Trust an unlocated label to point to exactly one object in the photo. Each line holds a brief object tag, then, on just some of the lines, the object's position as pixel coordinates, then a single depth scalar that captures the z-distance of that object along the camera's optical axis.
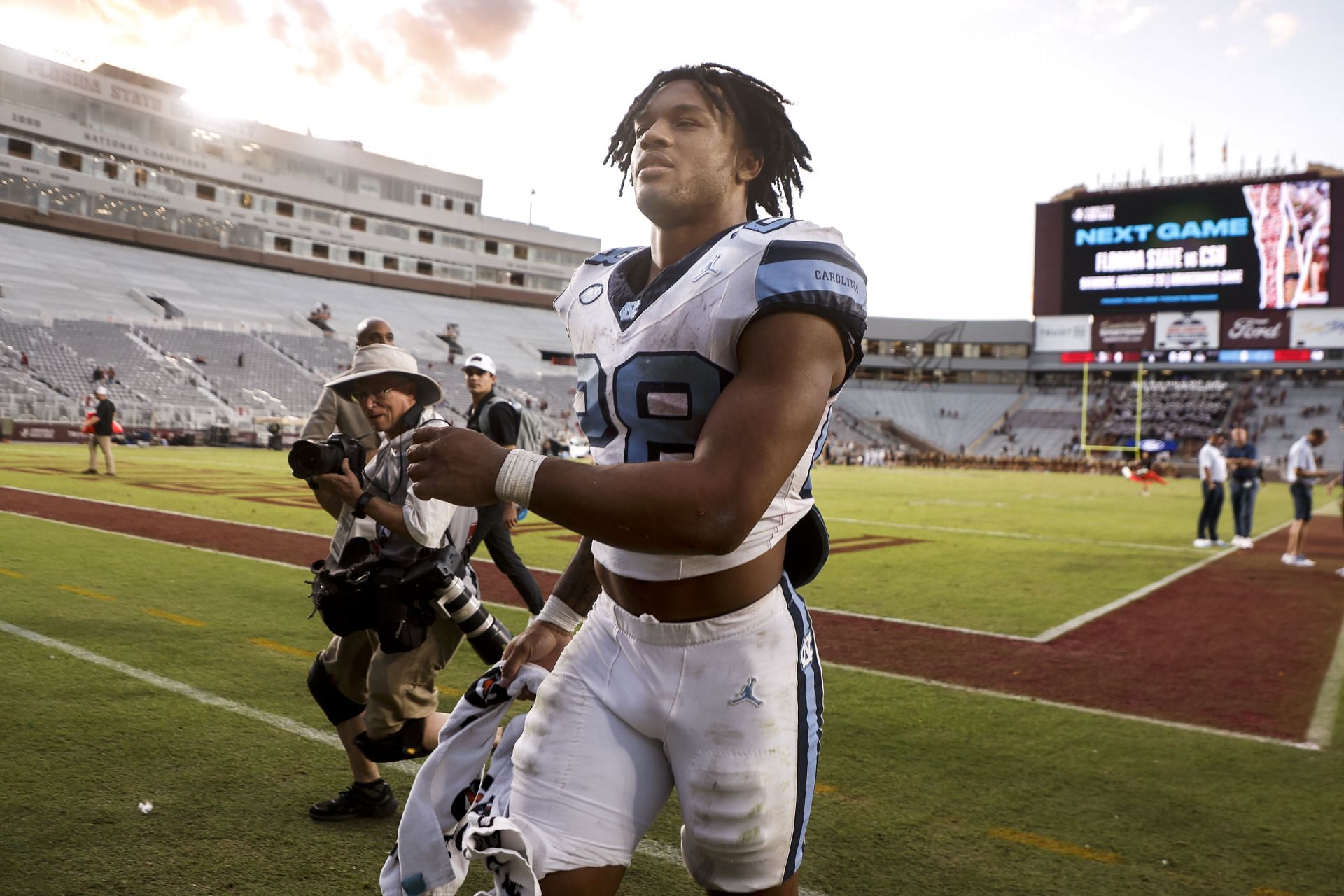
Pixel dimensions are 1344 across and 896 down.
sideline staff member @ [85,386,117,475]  18.70
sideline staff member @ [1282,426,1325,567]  12.73
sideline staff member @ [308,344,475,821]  3.66
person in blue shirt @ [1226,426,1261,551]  14.28
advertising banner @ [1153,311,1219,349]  53.50
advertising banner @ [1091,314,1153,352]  55.66
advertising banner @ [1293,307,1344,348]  51.84
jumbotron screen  49.53
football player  1.56
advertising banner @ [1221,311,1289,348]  52.88
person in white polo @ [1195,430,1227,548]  14.60
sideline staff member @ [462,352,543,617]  7.06
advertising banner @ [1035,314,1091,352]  62.53
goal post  49.16
